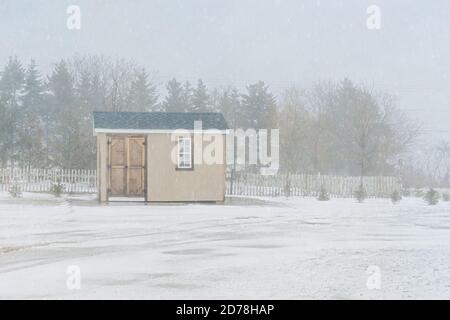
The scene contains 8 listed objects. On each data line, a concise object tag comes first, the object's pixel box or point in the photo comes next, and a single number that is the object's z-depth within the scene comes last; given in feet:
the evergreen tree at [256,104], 186.75
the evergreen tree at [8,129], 139.74
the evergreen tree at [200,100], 199.72
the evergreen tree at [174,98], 206.49
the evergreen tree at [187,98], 206.74
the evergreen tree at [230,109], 200.23
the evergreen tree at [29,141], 130.72
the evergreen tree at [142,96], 207.10
